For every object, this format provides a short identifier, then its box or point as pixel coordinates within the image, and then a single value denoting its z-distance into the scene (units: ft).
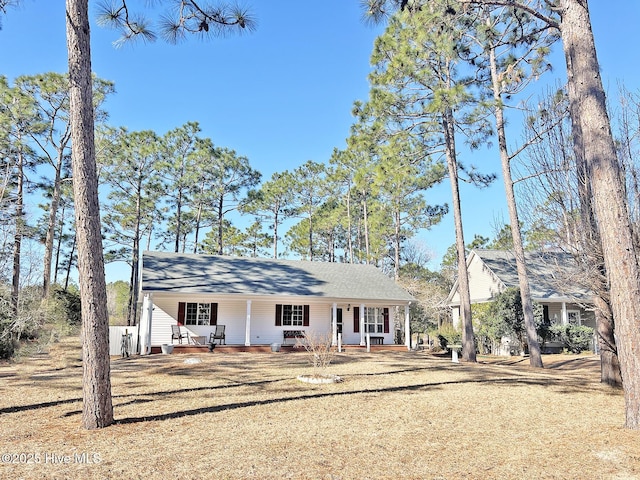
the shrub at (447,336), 64.49
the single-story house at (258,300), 56.95
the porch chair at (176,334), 55.52
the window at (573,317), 68.11
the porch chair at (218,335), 55.71
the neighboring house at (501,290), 65.77
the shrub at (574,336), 59.88
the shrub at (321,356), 33.40
